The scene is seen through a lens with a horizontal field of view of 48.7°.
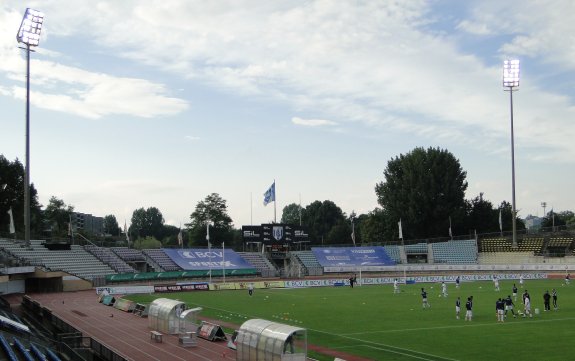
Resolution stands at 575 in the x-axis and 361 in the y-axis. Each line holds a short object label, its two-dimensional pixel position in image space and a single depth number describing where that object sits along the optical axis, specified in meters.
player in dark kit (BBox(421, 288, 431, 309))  45.06
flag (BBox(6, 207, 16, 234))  71.81
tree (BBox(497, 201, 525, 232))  119.94
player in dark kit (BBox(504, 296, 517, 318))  38.85
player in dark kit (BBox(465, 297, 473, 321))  37.53
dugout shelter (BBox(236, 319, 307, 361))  22.95
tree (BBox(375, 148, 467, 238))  110.00
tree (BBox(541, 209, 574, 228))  139.62
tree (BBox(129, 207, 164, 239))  195.00
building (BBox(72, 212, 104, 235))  175.54
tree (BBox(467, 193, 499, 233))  115.12
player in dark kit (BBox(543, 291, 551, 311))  41.06
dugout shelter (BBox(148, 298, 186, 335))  35.78
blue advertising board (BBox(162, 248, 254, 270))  90.62
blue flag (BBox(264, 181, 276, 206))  92.44
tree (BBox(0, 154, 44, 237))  90.25
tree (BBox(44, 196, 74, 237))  133.38
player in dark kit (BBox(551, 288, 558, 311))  41.89
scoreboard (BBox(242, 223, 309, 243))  90.62
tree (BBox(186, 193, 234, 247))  128.62
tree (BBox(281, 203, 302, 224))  186.82
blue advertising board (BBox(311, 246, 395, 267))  100.19
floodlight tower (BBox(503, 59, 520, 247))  81.50
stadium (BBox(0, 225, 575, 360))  27.72
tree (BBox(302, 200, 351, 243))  164.25
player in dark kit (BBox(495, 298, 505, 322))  36.38
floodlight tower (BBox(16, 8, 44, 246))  59.46
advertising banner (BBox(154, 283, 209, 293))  67.50
